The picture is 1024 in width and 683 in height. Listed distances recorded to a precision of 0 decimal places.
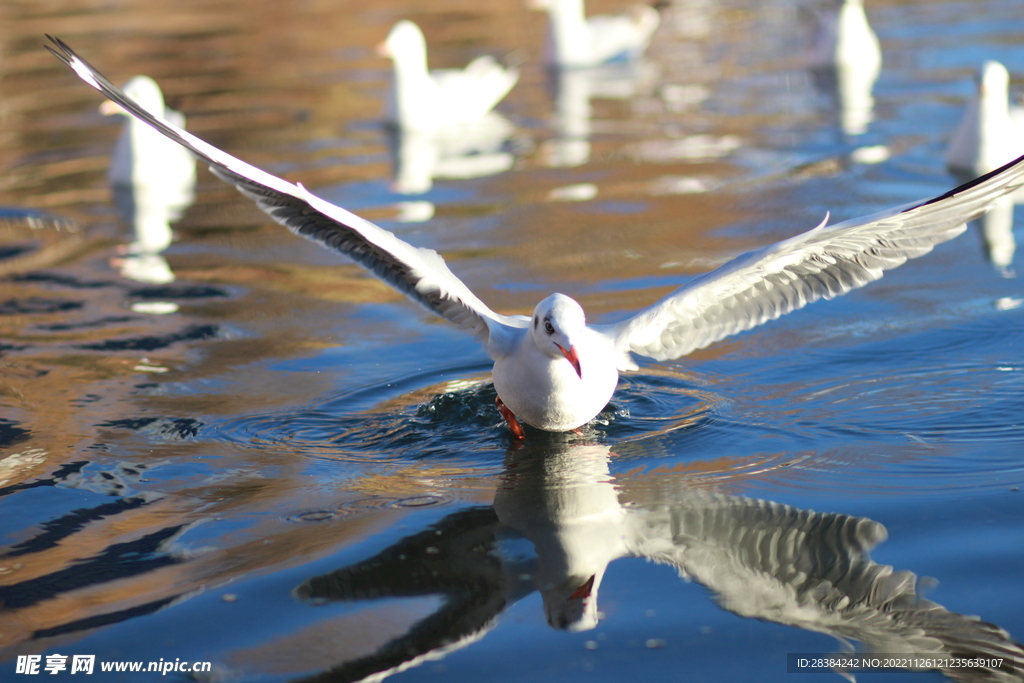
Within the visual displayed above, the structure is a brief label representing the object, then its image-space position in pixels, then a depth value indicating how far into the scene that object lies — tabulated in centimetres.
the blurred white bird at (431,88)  1354
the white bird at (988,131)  1005
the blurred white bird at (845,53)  1499
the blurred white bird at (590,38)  1725
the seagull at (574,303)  538
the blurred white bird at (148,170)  1093
